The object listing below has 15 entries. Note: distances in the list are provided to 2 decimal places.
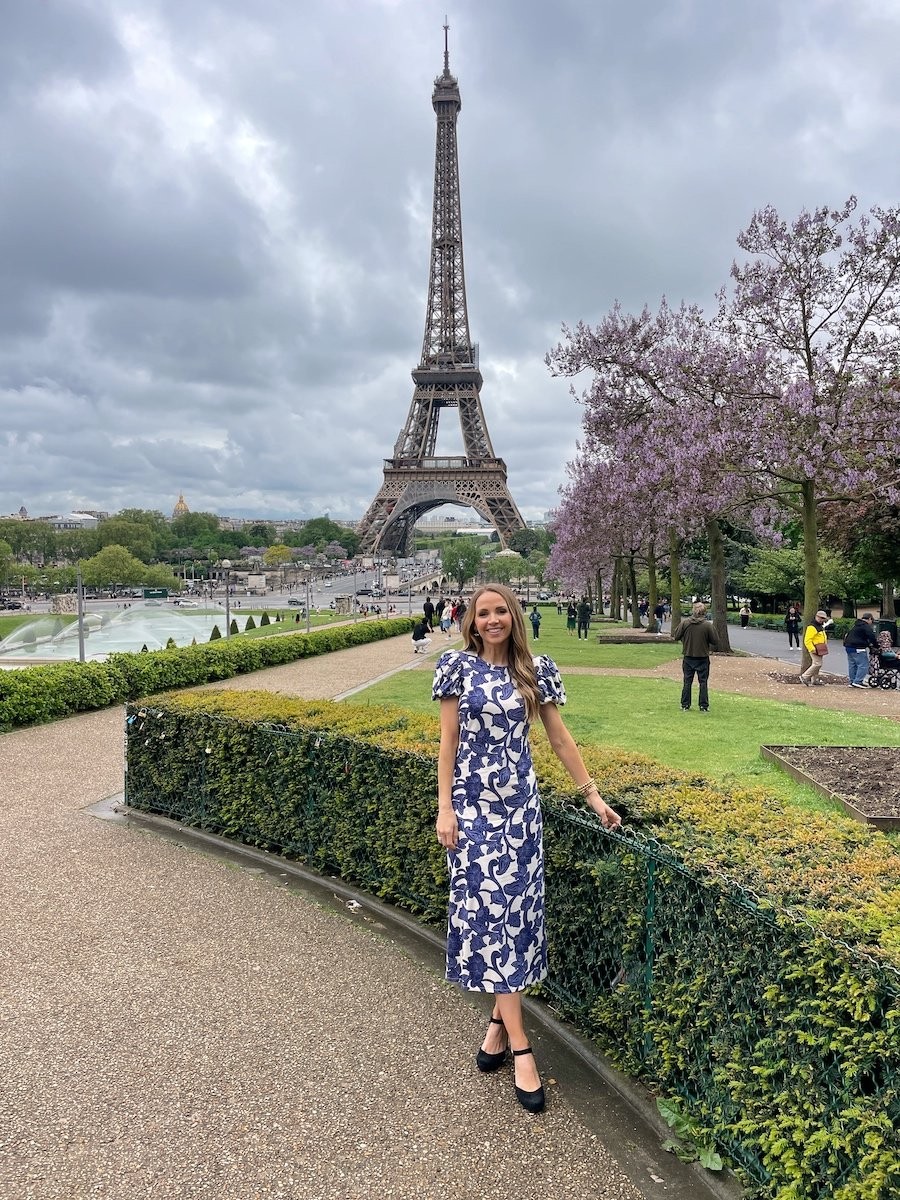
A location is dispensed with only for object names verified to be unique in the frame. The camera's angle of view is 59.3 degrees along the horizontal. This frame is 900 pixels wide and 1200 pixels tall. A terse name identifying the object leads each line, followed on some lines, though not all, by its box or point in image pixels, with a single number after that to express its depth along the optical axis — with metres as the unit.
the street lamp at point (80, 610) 17.05
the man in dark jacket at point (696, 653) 12.38
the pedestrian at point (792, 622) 26.23
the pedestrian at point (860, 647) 16.31
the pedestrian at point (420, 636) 24.66
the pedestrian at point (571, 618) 36.36
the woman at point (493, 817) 3.26
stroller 16.30
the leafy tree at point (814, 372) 15.87
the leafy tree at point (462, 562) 110.50
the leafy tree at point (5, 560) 73.19
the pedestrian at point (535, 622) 30.14
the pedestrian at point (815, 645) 15.90
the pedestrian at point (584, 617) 30.86
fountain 23.84
